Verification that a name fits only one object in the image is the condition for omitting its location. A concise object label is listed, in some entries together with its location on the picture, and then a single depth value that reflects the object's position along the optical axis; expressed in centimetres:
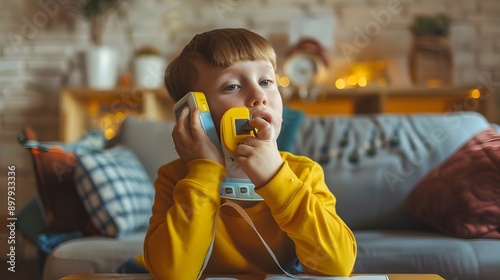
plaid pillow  149
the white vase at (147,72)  264
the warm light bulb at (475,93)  252
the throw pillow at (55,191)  154
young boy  76
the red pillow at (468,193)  133
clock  253
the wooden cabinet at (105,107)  259
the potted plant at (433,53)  253
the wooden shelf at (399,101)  249
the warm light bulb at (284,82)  256
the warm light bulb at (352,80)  271
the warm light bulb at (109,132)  274
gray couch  126
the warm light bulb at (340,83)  274
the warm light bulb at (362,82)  270
